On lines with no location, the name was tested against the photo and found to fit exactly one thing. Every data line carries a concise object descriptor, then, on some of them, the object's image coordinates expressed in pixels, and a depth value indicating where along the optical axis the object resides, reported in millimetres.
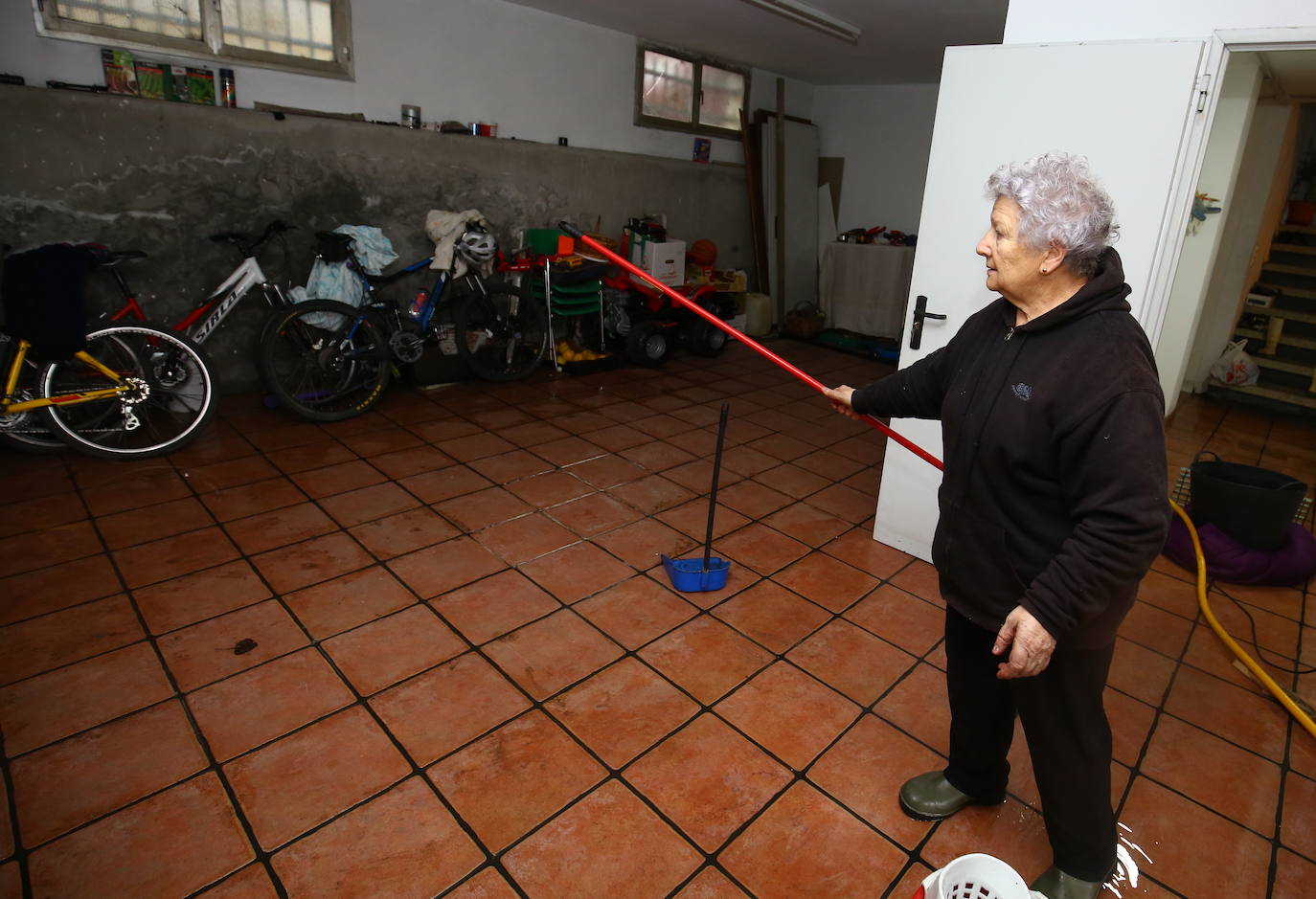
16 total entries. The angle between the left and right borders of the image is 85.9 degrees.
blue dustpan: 2688
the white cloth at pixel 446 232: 4688
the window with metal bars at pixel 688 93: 6137
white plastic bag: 5543
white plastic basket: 1324
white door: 2180
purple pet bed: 2998
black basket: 2924
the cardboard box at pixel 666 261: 5785
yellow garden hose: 2160
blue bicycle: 4105
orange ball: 6496
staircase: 5562
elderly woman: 1174
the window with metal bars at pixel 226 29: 3516
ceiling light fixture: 4496
